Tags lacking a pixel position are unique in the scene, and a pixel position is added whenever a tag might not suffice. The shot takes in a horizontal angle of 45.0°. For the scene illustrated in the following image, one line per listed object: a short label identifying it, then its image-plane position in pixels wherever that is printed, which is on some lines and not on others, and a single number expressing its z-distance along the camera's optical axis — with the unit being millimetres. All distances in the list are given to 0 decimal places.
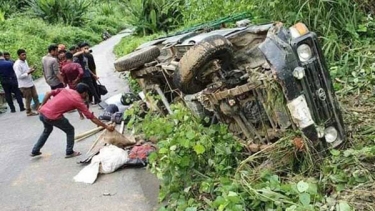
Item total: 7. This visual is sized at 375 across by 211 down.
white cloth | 5695
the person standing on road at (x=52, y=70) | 9859
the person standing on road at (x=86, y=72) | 10312
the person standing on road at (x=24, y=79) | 10539
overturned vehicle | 3518
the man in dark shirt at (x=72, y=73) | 9750
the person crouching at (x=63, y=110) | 6422
